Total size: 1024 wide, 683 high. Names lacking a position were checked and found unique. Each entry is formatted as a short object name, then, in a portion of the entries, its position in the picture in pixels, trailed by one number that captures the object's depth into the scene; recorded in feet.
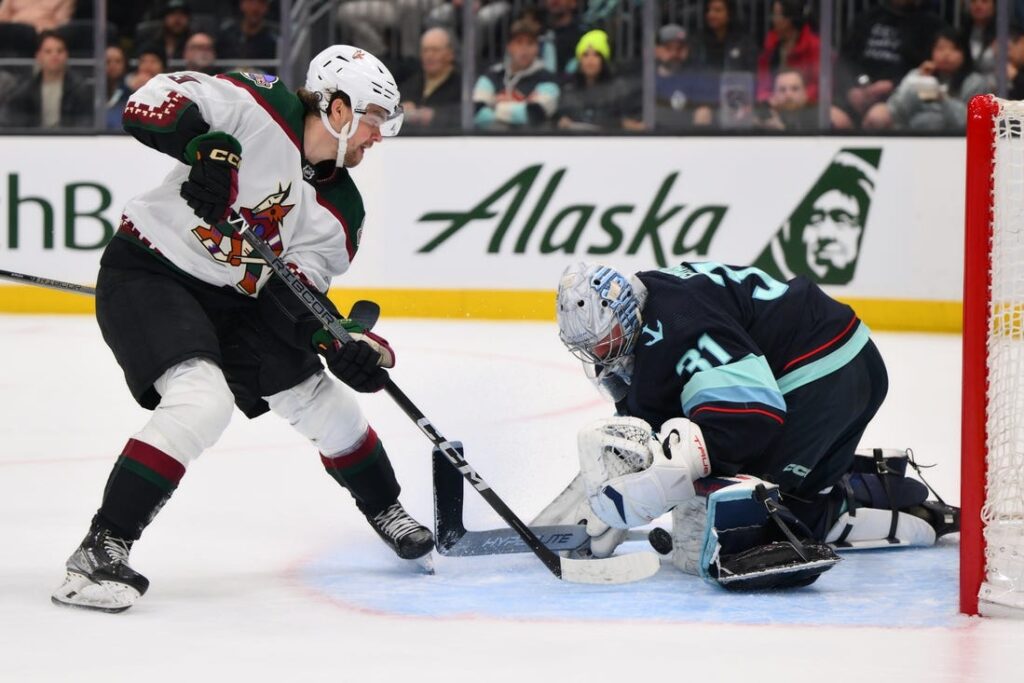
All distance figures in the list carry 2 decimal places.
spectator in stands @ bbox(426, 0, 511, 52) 50.72
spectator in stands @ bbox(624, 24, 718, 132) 49.24
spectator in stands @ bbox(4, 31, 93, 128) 51.90
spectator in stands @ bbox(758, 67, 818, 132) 48.60
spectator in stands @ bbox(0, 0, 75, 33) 52.75
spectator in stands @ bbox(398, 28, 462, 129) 50.75
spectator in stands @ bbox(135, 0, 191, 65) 53.11
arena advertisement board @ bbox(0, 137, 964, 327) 47.16
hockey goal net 17.07
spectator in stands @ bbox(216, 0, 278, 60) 51.75
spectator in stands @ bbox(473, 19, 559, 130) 50.29
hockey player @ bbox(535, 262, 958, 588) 18.02
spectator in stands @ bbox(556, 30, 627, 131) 50.03
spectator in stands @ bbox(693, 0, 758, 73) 49.47
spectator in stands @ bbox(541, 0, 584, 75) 50.90
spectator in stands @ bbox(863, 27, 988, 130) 47.62
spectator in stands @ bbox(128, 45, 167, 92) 52.75
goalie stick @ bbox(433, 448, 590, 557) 20.54
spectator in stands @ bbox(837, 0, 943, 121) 48.39
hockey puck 20.66
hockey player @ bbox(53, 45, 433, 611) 17.95
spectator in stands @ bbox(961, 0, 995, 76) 47.60
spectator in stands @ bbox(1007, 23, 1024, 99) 47.19
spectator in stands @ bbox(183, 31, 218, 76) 52.75
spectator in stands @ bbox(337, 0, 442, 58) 51.06
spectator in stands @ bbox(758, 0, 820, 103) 48.83
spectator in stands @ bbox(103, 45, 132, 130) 52.26
